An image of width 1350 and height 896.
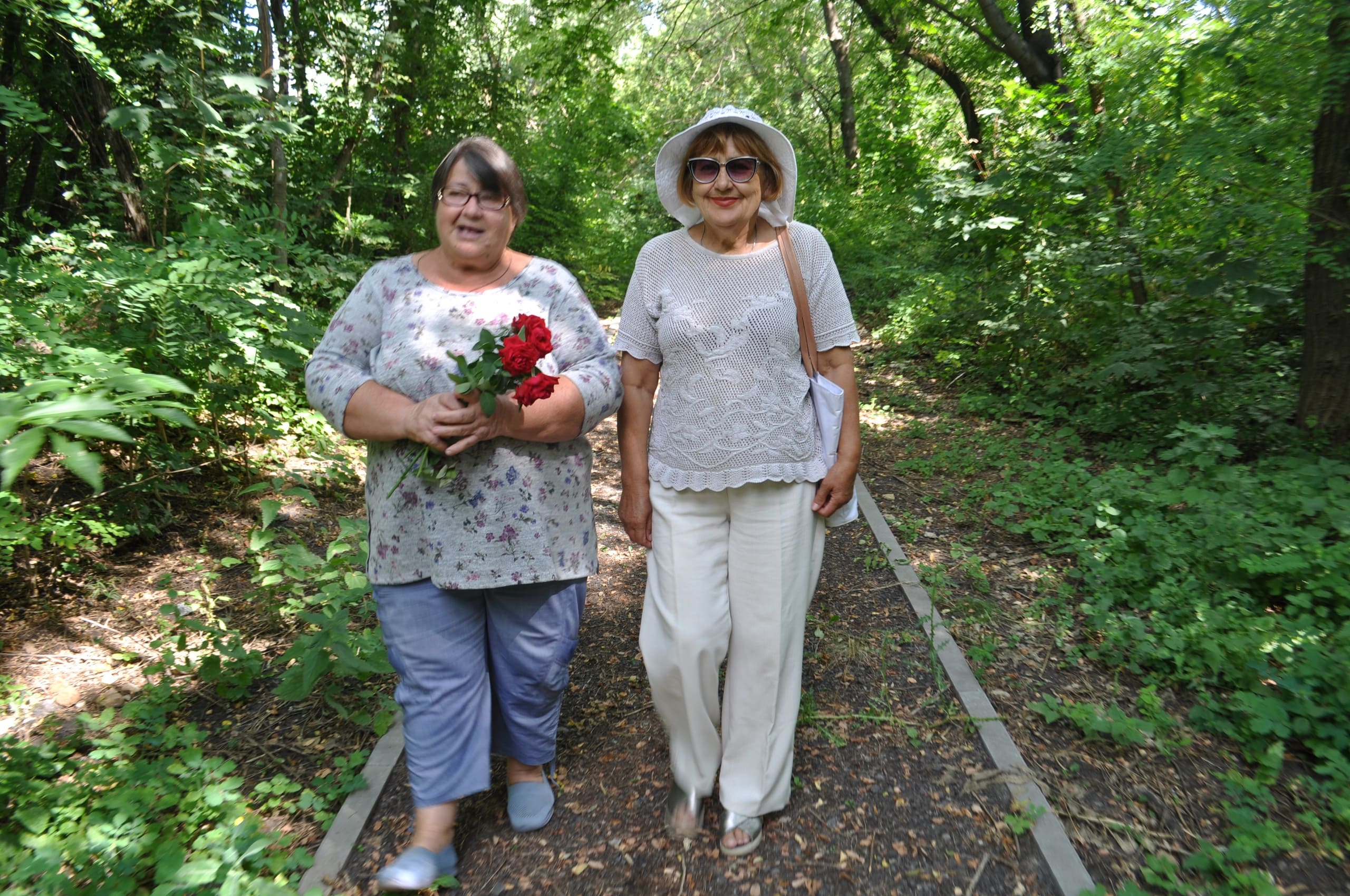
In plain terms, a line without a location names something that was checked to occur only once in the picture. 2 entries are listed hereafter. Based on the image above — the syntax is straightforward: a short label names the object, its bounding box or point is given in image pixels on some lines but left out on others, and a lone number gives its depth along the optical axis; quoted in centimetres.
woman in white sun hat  263
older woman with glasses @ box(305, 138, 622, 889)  254
